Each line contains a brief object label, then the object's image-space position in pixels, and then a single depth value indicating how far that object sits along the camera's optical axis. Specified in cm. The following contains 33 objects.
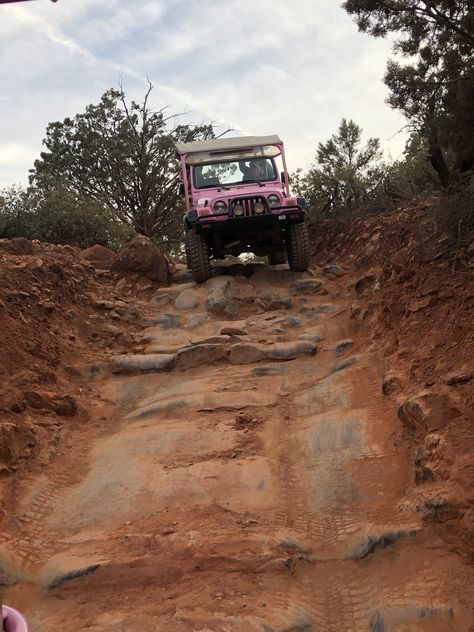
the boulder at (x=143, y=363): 599
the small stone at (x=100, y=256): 1004
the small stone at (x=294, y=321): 699
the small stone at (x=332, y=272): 895
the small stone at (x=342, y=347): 585
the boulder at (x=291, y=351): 593
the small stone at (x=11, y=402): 445
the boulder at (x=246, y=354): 593
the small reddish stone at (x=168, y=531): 316
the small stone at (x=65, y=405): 488
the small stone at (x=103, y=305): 774
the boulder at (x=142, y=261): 950
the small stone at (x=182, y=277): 981
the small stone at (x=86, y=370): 580
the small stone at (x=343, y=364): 538
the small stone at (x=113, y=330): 690
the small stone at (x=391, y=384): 439
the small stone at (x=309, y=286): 842
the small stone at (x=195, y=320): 734
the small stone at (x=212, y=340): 637
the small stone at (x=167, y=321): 743
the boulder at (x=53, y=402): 477
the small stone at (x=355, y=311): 652
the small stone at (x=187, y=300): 815
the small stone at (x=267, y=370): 559
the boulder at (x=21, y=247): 867
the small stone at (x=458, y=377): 364
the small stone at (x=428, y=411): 349
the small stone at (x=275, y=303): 786
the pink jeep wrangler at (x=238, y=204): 853
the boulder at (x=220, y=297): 781
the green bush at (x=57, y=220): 1260
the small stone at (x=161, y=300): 842
